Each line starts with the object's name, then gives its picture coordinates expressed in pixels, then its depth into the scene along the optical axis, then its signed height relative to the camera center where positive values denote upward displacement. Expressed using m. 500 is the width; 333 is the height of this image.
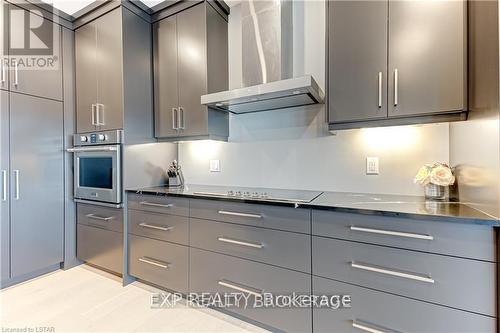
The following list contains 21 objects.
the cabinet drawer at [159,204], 1.85 -0.31
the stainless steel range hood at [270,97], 1.53 +0.50
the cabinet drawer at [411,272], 1.03 -0.51
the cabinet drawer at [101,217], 2.17 -0.48
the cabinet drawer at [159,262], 1.86 -0.79
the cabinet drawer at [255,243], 1.41 -0.50
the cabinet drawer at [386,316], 1.06 -0.72
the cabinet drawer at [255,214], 1.41 -0.32
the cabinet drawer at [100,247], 2.18 -0.78
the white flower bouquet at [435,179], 1.43 -0.08
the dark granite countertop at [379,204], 1.08 -0.22
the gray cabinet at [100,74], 2.12 +0.85
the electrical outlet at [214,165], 2.44 -0.01
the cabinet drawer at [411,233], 1.02 -0.32
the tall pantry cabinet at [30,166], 2.01 -0.01
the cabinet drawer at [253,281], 1.43 -0.76
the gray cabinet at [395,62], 1.28 +0.60
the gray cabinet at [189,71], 2.10 +0.86
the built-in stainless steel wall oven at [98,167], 2.09 -0.02
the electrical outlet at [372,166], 1.78 -0.01
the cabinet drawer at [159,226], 1.85 -0.49
